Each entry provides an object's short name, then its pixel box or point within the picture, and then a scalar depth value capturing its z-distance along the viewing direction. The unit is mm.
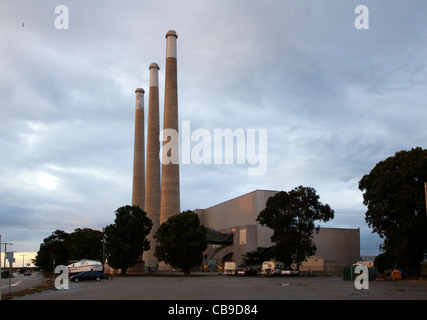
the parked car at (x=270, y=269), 74812
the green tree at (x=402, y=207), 55844
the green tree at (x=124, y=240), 74188
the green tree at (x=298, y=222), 78312
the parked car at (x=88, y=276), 52438
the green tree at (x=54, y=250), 118562
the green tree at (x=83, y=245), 107938
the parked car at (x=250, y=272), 75750
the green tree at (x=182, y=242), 72938
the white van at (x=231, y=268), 78900
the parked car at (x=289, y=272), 75000
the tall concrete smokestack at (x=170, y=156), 97312
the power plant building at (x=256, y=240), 111312
